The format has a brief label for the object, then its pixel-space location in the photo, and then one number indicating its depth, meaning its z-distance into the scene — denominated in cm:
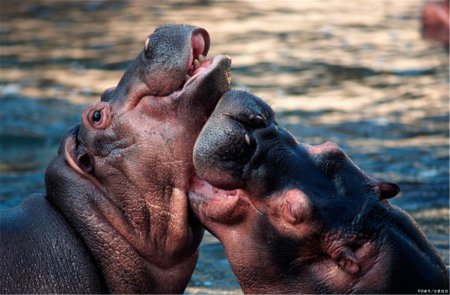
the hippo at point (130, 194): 870
